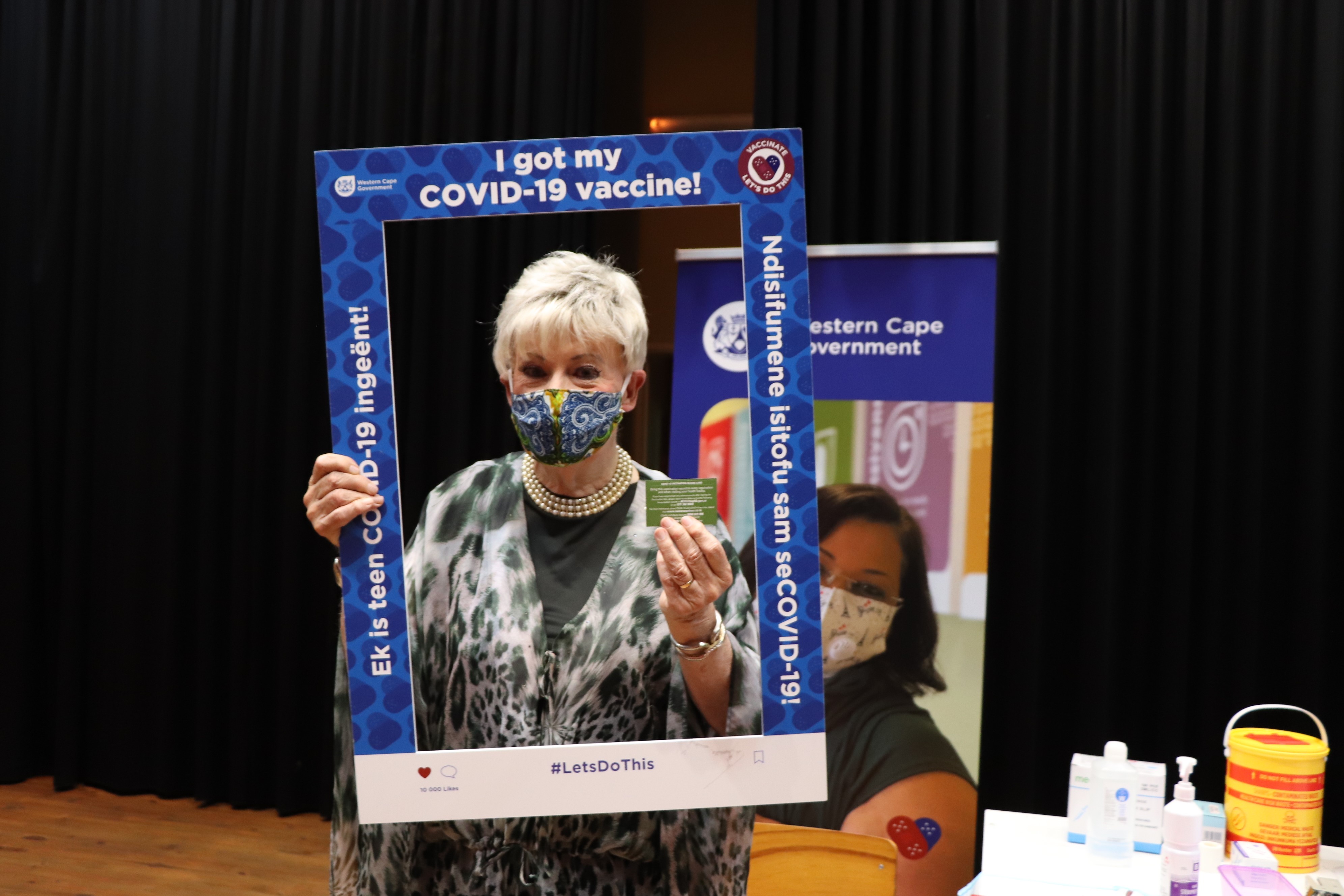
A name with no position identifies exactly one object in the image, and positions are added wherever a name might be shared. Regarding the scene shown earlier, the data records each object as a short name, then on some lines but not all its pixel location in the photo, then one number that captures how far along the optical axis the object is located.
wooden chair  1.90
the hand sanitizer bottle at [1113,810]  1.82
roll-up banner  2.59
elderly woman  1.17
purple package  1.54
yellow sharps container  1.76
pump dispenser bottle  1.50
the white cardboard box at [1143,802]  1.83
